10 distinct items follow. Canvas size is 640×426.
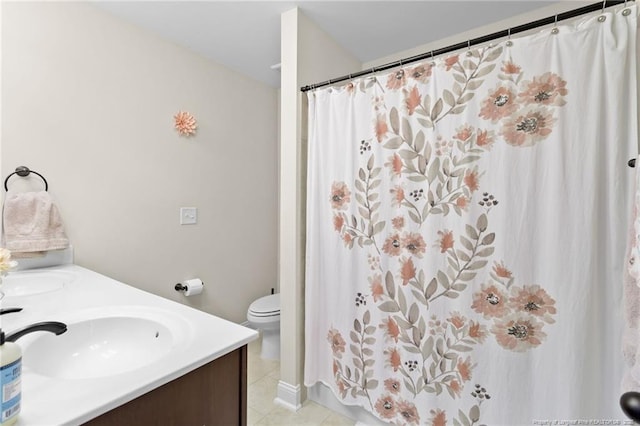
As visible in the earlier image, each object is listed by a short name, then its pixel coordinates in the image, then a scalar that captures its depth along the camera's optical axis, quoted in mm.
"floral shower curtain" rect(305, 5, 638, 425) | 1055
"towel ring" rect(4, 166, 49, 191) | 1442
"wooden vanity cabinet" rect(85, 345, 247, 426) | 634
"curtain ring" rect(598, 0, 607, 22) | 1031
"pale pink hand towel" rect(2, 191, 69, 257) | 1399
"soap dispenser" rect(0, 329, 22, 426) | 495
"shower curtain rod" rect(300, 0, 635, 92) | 1041
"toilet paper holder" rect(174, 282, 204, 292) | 2129
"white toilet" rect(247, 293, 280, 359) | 2158
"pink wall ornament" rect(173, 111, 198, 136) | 2105
